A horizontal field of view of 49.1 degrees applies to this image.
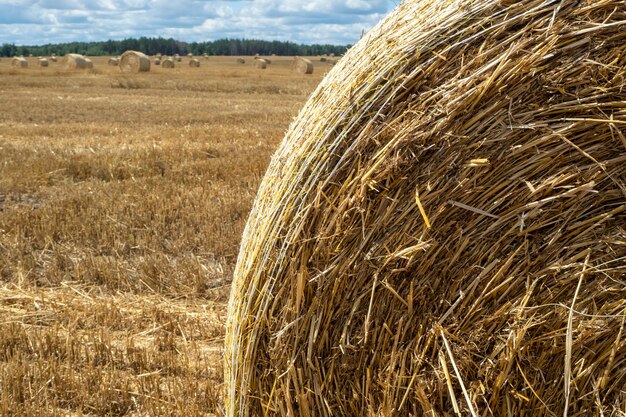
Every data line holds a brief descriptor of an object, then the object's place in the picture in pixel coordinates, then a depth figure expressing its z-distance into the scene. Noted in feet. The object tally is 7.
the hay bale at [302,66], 110.01
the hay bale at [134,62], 107.04
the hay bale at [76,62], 114.73
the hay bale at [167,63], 123.44
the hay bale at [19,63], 122.11
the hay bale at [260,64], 128.36
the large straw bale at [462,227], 7.86
